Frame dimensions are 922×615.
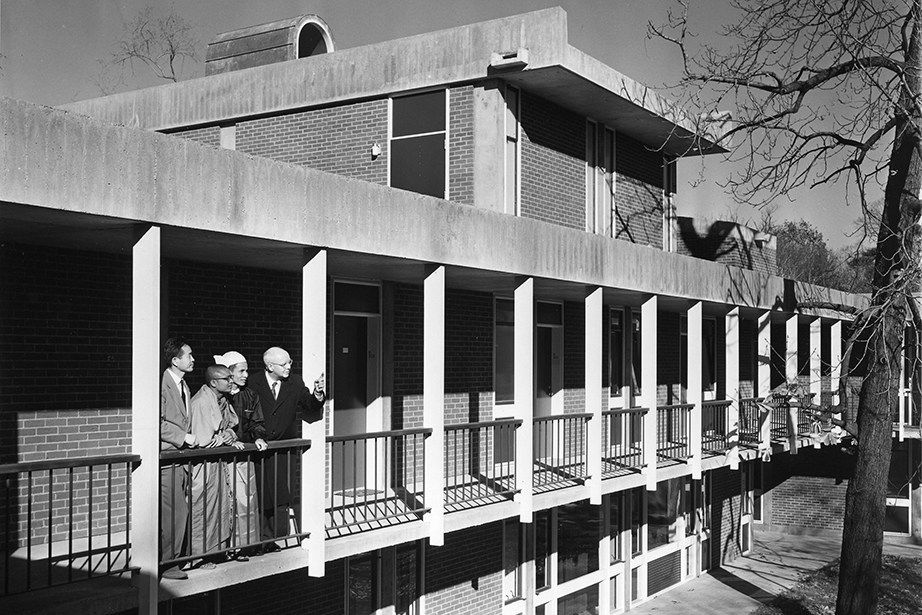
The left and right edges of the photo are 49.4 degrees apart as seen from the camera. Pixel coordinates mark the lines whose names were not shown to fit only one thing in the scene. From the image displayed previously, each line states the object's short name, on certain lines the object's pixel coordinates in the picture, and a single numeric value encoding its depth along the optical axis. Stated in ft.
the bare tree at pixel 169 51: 97.04
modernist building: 26.43
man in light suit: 26.30
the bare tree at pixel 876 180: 48.01
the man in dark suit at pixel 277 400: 29.35
